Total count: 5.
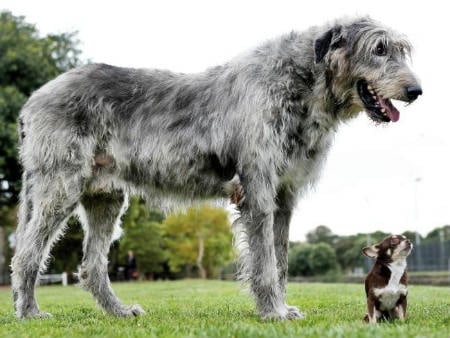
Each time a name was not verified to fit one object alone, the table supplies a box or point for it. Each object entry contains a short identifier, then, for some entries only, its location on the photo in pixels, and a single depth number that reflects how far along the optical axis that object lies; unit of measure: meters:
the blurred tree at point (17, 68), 27.91
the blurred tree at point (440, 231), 90.64
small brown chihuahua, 5.88
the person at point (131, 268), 40.78
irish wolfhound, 6.51
